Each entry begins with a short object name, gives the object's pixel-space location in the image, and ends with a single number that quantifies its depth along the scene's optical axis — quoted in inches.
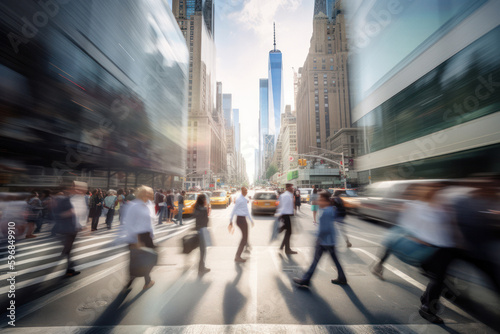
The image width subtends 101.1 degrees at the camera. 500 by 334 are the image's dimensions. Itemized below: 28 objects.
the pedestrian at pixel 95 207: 414.6
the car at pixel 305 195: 961.5
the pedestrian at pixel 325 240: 154.0
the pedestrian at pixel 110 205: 421.4
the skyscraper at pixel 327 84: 3142.2
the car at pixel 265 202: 567.8
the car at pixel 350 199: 545.0
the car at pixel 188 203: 546.9
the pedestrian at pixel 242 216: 217.8
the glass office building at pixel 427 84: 404.2
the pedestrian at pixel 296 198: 601.8
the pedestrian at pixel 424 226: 112.7
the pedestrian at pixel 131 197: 424.2
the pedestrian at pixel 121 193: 459.0
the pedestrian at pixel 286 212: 247.2
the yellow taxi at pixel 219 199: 816.3
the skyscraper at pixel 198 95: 3531.0
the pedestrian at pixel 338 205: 305.6
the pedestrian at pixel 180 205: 467.4
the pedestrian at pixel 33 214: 368.5
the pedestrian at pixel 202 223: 189.5
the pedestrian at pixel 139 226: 151.1
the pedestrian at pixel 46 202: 444.8
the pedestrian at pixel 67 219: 181.8
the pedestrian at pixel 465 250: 111.7
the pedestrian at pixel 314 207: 446.9
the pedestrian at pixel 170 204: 498.2
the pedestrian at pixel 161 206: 478.1
